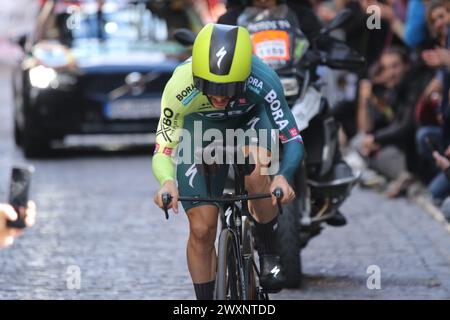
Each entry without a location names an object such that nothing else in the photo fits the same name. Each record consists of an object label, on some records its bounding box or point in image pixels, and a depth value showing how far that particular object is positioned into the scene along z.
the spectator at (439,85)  11.42
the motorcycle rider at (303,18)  9.54
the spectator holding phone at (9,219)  11.10
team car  16.20
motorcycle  8.81
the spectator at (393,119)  13.52
